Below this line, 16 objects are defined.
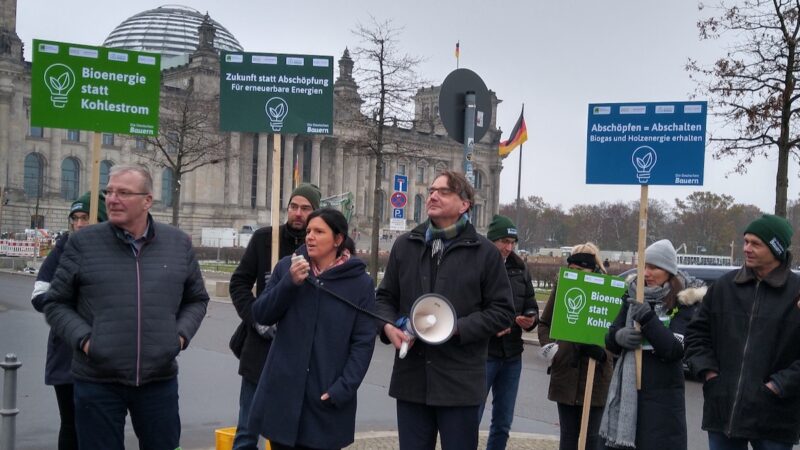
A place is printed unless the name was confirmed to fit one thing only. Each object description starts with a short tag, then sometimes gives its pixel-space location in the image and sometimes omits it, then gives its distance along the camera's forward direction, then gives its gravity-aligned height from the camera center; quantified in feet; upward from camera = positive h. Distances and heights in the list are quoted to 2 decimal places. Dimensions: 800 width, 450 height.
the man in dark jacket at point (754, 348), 16.99 -2.68
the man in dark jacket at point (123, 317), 16.38 -2.42
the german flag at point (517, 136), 98.10 +8.63
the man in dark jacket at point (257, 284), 20.30 -2.18
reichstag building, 230.07 +11.23
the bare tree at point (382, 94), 96.63 +12.70
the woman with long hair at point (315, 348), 15.79 -2.79
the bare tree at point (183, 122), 119.55 +13.53
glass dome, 327.67 +64.25
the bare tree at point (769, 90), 58.23 +9.30
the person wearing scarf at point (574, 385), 22.26 -4.59
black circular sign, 29.99 +3.88
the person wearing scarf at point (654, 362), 18.83 -3.37
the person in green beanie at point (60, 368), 19.13 -4.08
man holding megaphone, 17.12 -2.17
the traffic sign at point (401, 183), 87.52 +2.27
